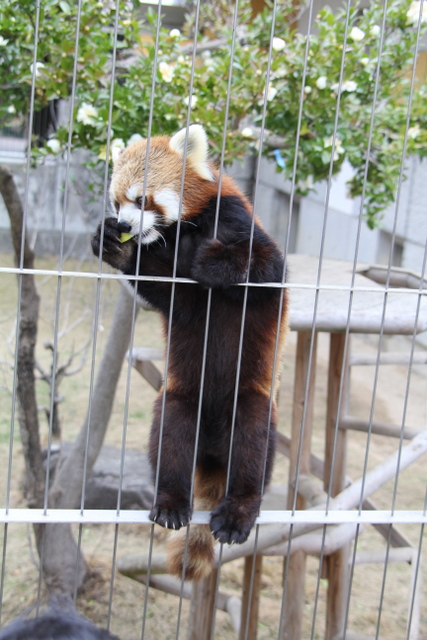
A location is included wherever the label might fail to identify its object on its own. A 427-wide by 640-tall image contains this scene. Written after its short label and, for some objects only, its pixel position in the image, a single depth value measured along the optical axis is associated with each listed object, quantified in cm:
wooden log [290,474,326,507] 339
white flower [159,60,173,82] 314
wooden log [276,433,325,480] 412
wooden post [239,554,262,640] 350
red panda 221
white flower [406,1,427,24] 329
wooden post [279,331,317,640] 367
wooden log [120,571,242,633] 348
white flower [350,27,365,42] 319
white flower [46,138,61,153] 321
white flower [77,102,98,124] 302
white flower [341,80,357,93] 318
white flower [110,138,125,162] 308
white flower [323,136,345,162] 322
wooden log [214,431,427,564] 282
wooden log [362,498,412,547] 374
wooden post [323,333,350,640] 347
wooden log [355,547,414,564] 335
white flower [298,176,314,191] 360
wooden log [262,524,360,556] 292
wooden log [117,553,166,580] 322
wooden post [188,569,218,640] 323
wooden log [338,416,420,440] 366
